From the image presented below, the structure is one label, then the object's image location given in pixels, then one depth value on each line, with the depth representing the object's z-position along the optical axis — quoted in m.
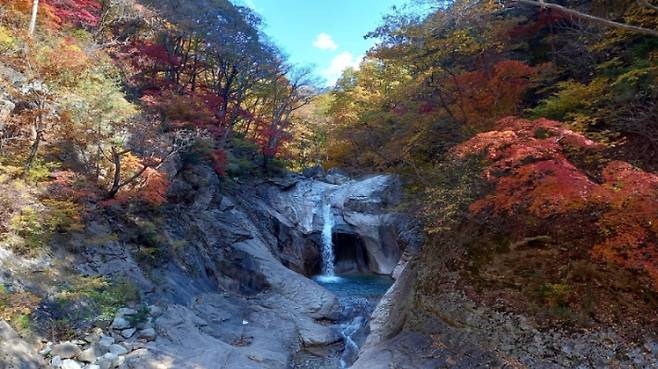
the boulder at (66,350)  5.71
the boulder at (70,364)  5.53
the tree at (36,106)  8.09
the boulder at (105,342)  6.31
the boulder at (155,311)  7.87
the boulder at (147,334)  7.12
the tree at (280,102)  22.34
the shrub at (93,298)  6.57
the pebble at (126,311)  7.29
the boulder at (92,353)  5.86
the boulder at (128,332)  6.91
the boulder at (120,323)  6.97
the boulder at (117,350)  6.31
